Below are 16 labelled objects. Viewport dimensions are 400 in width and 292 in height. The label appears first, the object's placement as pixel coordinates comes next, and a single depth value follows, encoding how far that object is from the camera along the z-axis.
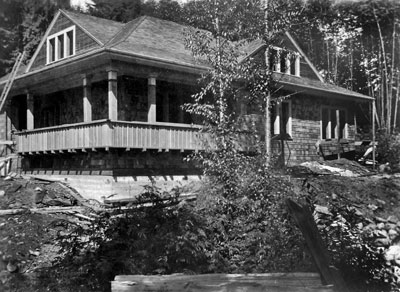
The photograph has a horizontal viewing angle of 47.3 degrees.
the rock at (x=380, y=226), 7.25
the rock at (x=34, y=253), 6.45
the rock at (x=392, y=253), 5.79
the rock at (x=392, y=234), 7.11
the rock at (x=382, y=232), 6.84
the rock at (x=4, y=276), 5.38
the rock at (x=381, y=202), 8.18
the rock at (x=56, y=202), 9.85
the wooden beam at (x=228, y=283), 3.92
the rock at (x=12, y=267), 5.85
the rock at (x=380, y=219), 7.61
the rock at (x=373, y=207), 7.95
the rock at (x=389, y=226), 7.40
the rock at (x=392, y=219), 7.73
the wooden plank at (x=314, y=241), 4.37
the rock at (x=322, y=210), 6.52
